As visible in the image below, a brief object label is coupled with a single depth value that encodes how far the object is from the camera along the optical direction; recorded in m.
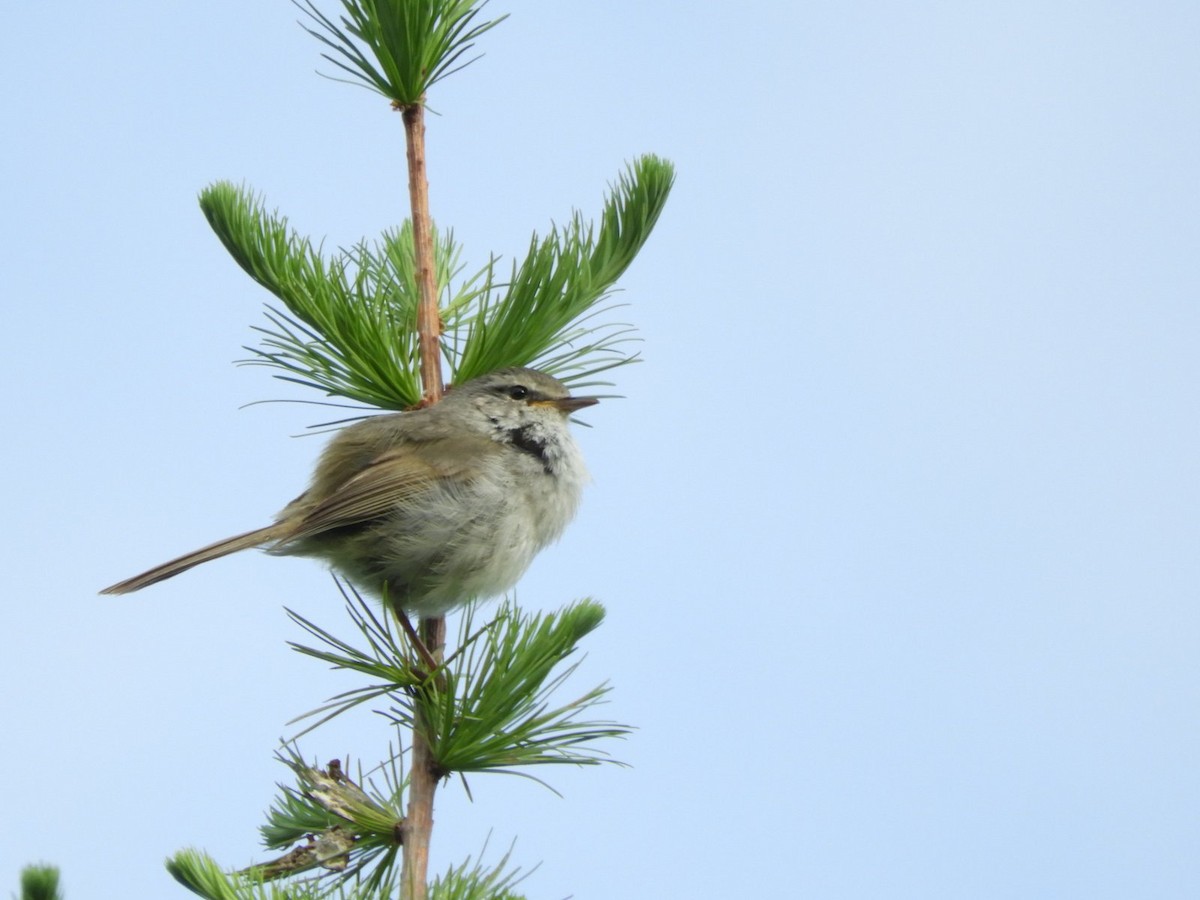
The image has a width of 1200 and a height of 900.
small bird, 9.01
